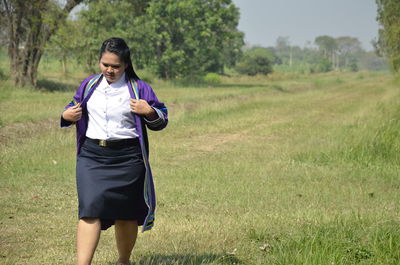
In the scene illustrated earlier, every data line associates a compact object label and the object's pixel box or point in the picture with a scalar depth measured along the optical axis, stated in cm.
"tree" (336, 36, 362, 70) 18812
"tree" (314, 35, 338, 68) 18662
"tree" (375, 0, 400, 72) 3516
